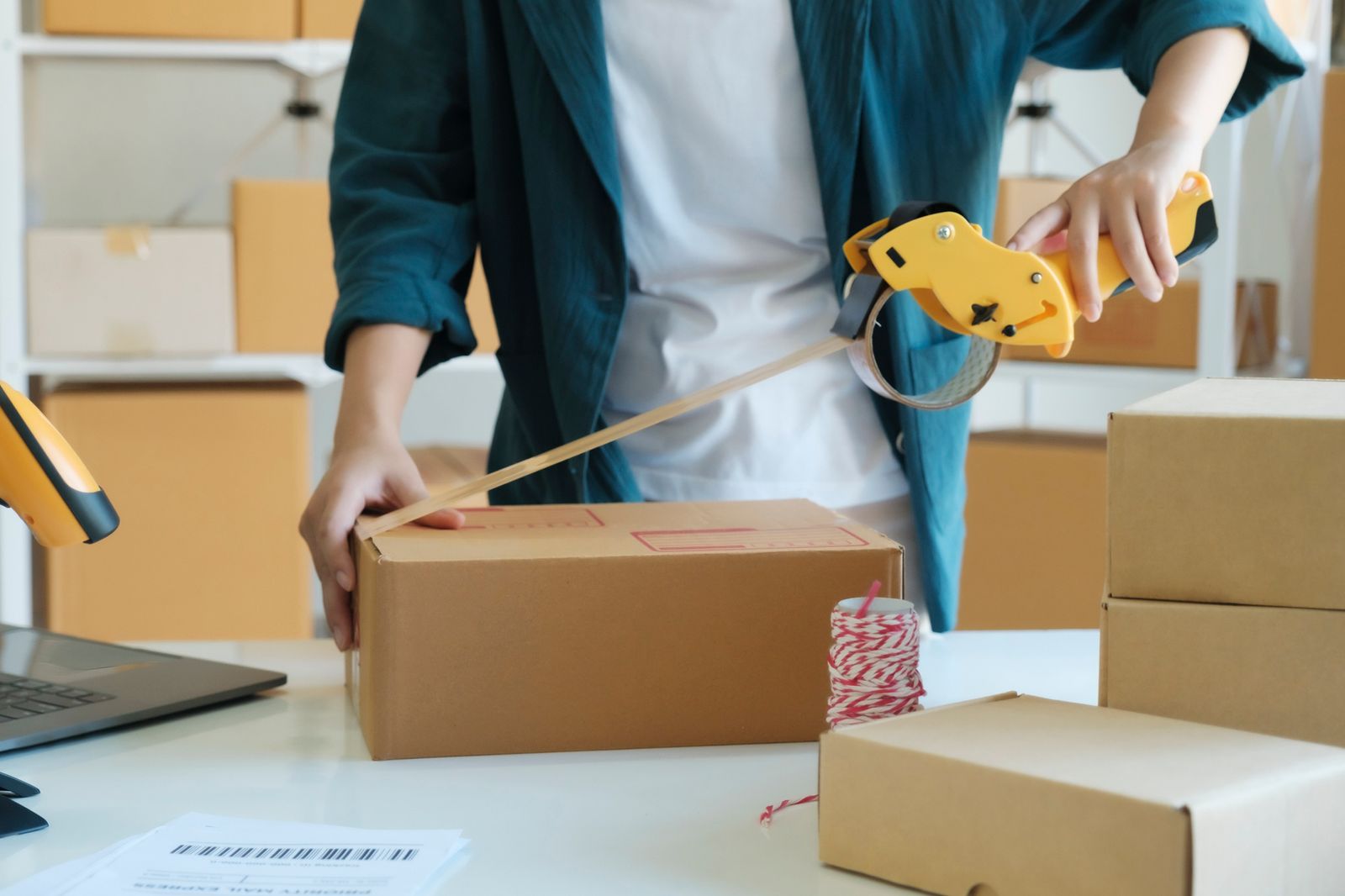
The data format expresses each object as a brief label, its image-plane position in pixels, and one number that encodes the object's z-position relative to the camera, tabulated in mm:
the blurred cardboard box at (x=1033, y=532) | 3462
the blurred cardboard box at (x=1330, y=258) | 3224
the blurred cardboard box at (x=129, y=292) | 3525
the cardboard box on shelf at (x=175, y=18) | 3559
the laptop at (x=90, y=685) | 1675
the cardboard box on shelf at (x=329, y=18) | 3651
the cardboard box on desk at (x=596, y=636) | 1641
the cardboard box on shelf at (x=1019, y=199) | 3559
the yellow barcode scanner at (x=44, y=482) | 1513
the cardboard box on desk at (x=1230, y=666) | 1492
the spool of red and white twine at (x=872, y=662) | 1561
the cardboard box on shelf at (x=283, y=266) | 3556
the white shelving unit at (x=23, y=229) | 3570
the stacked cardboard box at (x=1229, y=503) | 1488
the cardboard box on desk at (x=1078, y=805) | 1369
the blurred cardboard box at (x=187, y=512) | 3546
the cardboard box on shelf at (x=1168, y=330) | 3505
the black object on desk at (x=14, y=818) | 1518
